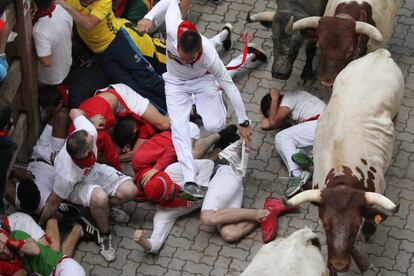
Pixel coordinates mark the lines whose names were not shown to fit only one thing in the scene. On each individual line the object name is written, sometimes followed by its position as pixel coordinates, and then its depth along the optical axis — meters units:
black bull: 12.20
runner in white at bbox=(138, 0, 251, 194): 11.11
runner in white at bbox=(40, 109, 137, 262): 10.55
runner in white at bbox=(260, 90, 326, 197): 11.39
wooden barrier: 10.85
